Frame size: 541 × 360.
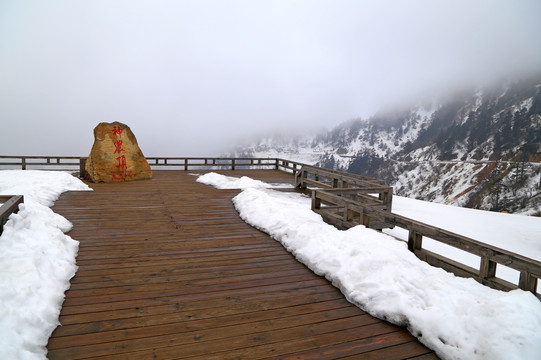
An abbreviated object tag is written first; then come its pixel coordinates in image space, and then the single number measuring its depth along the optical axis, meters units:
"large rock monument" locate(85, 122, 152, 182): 12.16
